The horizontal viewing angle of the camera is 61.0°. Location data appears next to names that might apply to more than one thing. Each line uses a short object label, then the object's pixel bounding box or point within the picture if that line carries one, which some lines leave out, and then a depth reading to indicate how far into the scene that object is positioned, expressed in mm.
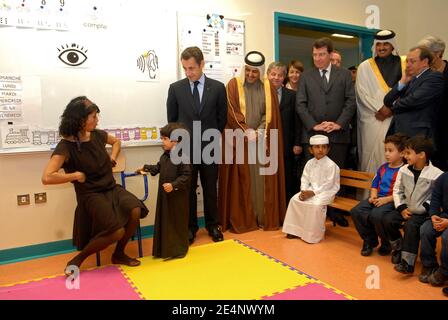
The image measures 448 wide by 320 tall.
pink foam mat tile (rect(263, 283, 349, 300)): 2266
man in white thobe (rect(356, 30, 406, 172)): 3504
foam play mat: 2320
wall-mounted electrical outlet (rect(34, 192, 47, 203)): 3155
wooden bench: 3238
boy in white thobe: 3264
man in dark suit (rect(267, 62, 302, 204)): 3827
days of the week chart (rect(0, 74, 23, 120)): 2954
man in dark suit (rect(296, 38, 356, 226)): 3490
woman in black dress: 2627
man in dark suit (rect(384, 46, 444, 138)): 2953
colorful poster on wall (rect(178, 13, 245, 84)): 3705
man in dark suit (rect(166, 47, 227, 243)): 3312
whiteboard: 3008
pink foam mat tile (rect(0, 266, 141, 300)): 2336
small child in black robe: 2875
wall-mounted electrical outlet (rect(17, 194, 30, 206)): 3090
